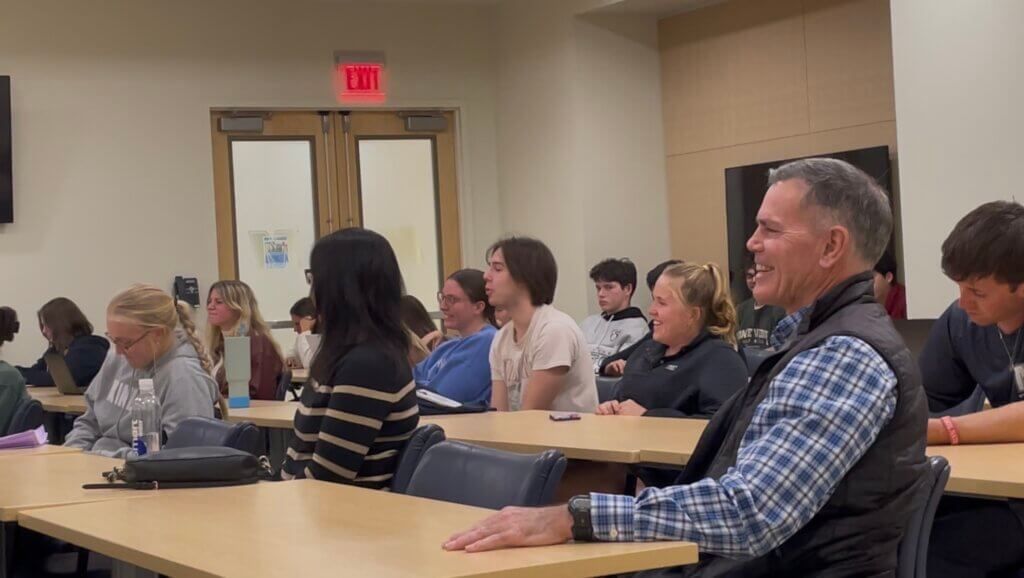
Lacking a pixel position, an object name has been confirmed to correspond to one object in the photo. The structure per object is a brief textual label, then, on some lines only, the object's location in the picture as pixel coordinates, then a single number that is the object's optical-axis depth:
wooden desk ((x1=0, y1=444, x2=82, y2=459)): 4.24
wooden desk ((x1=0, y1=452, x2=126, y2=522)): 3.05
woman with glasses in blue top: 5.67
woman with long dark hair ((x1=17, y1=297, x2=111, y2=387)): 7.64
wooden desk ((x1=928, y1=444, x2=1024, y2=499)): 2.75
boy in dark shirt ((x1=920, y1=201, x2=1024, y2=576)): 3.10
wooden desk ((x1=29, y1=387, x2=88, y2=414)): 6.82
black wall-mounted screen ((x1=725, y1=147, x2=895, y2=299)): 8.73
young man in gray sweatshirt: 8.64
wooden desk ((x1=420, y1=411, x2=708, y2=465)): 3.68
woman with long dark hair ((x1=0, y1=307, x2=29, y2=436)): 6.17
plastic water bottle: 4.42
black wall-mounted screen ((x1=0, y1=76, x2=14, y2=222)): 8.96
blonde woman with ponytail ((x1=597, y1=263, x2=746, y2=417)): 4.57
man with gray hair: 2.09
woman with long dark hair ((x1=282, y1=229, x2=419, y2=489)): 3.34
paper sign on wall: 10.00
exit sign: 10.12
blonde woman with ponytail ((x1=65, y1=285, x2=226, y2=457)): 4.62
